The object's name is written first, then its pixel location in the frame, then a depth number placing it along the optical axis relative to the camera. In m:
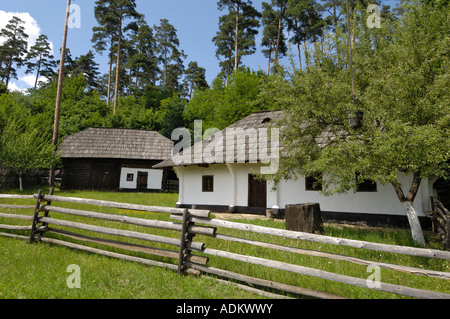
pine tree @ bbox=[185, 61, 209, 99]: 38.84
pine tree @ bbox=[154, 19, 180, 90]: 38.44
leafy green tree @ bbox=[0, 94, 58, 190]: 15.63
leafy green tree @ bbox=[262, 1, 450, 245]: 5.38
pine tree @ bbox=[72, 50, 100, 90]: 43.28
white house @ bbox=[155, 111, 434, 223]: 9.48
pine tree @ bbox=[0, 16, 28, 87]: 38.09
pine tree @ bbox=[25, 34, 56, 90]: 41.88
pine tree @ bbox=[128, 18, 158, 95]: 33.16
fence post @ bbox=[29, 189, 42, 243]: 5.80
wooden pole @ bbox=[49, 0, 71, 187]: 17.05
